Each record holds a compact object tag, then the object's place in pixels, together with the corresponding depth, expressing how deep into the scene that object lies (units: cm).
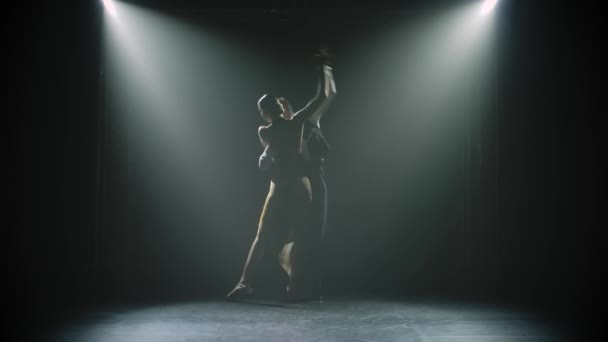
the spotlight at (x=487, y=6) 540
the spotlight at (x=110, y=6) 530
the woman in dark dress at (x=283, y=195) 489
